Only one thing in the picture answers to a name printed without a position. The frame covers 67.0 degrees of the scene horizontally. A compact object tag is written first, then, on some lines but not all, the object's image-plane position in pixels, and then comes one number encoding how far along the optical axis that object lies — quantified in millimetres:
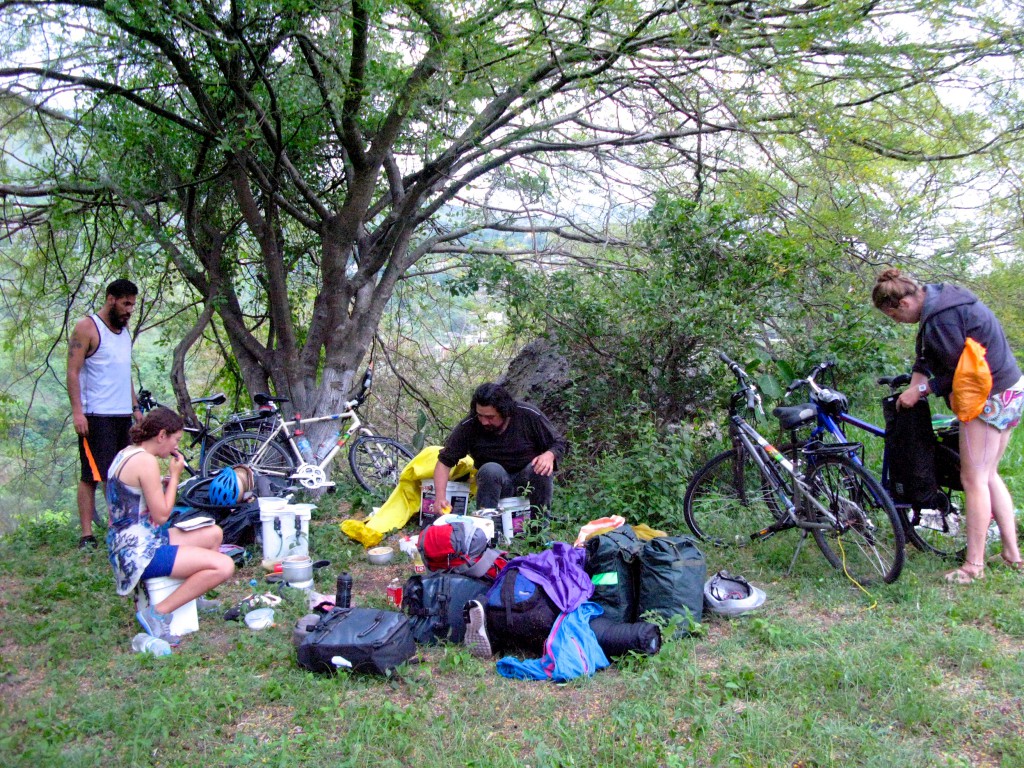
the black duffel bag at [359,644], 3258
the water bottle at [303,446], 6770
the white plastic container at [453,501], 5484
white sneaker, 3544
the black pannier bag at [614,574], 3623
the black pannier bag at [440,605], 3697
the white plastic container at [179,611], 3674
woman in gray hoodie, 3701
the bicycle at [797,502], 3963
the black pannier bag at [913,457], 3936
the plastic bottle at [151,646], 3531
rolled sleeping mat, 3361
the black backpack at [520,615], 3473
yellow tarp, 5488
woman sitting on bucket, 3578
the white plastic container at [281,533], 5004
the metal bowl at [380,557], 4961
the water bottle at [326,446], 6938
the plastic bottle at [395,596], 4113
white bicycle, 6648
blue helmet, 5238
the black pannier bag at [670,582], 3615
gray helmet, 3748
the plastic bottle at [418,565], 4762
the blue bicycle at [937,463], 4039
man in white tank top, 4949
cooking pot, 4465
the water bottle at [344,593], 3717
